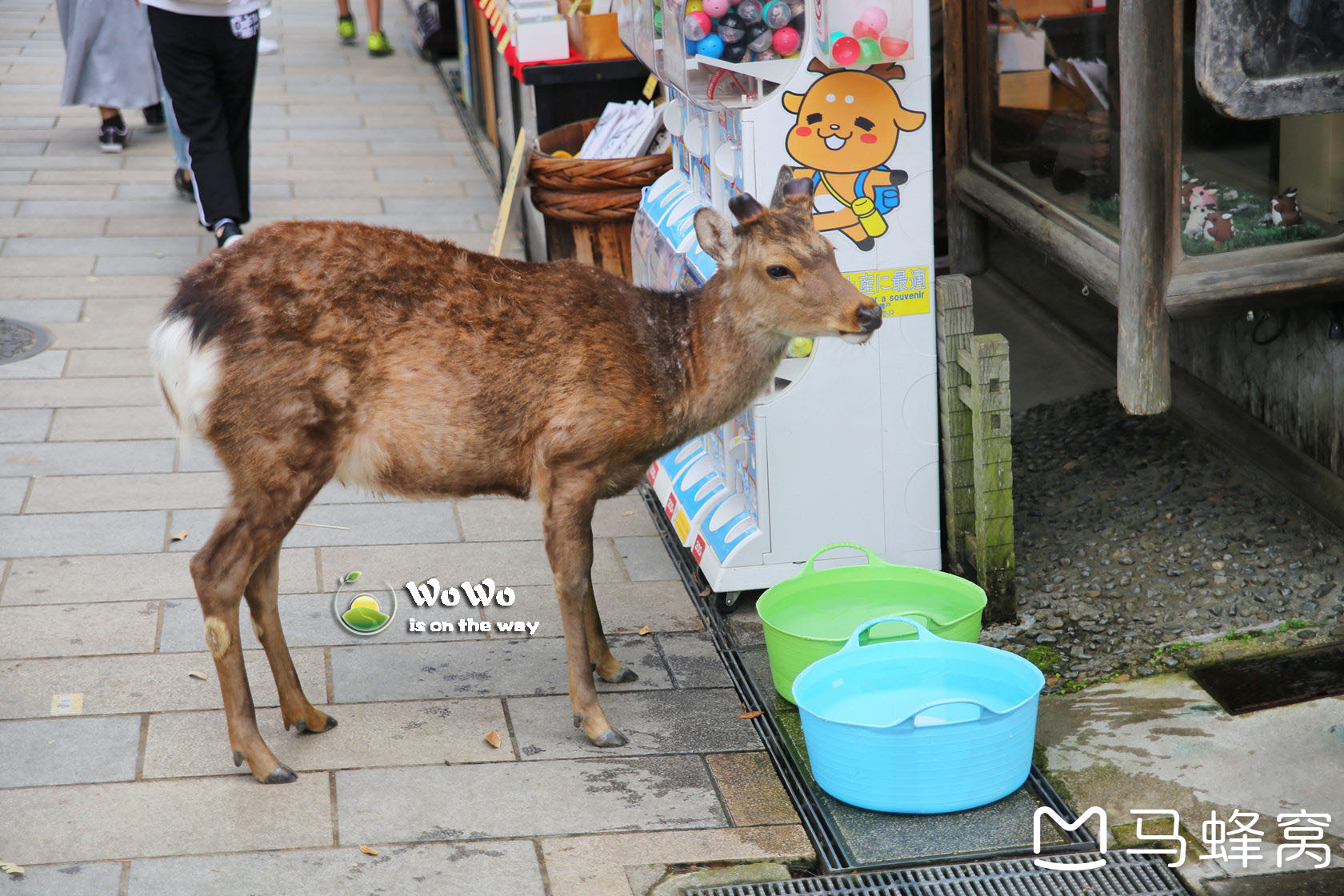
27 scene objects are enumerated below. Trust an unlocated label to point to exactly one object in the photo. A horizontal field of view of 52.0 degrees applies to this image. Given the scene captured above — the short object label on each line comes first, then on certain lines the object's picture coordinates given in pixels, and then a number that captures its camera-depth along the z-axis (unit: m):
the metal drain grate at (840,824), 3.67
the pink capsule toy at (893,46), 4.39
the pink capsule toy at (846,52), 4.36
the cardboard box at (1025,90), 5.99
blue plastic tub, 3.71
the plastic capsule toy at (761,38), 4.62
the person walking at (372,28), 13.99
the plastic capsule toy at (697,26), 4.63
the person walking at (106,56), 9.91
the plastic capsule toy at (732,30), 4.61
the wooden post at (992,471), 4.68
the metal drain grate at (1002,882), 3.54
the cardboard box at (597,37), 7.63
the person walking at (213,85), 7.45
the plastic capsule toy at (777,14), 4.55
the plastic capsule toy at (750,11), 4.59
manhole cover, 7.12
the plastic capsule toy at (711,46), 4.62
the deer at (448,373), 3.87
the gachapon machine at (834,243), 4.51
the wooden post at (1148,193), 4.09
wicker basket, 6.30
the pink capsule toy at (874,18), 4.33
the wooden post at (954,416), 4.74
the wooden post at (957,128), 6.66
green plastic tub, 4.27
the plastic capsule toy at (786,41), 4.58
